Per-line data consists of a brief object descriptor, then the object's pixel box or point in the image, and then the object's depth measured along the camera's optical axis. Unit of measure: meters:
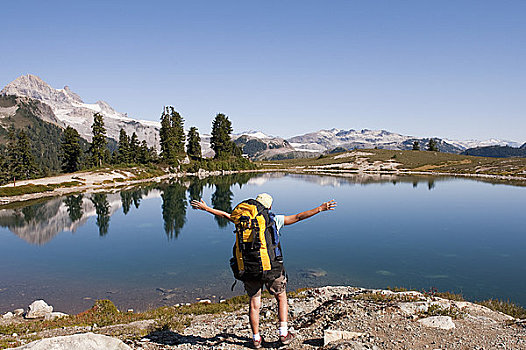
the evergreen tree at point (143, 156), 114.73
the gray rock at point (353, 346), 7.12
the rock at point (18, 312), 16.64
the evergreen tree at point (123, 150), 112.75
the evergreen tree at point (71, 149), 93.75
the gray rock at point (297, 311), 11.41
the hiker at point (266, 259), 7.45
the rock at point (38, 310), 15.69
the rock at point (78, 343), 6.22
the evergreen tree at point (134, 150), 114.00
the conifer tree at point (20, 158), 89.19
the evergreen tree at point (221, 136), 133.12
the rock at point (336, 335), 7.80
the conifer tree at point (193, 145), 128.75
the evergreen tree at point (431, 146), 180.19
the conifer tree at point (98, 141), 96.76
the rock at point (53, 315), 15.10
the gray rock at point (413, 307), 9.51
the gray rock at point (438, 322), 8.34
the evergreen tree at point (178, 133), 119.27
